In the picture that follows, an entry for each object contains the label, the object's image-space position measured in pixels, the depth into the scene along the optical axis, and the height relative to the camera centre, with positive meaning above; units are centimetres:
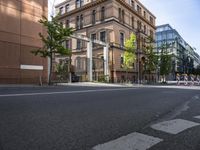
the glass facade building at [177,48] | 6105 +1259
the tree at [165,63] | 3006 +260
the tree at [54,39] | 1556 +392
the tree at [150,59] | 2882 +325
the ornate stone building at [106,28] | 2547 +889
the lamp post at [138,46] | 2926 +601
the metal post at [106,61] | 2483 +248
